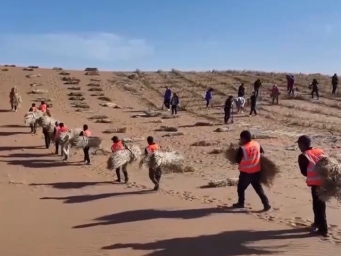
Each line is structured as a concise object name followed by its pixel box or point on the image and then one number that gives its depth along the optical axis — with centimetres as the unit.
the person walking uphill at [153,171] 1267
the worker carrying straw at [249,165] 1011
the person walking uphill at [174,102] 3092
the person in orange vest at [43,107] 2401
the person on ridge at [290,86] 3823
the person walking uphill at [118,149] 1427
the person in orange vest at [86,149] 1757
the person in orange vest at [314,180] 846
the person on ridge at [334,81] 3826
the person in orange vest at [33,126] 2331
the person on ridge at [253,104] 2993
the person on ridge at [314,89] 3628
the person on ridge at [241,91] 3309
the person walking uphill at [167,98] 3171
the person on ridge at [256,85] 3523
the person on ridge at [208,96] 3391
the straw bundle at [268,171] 1055
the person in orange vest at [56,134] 1894
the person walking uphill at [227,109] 2720
